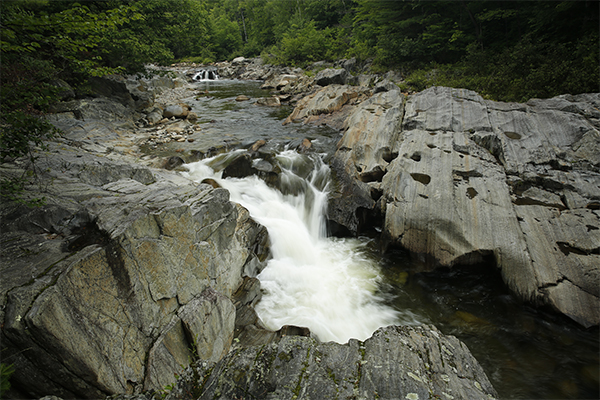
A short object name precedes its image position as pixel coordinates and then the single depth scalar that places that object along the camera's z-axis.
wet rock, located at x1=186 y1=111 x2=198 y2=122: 17.11
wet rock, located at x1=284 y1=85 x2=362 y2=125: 17.56
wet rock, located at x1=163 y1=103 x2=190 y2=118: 17.12
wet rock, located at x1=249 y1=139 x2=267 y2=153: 12.26
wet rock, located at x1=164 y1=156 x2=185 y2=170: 10.66
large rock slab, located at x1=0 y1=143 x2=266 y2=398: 3.23
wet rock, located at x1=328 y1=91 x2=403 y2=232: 9.60
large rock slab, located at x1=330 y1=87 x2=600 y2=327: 6.38
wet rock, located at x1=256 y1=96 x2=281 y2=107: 22.20
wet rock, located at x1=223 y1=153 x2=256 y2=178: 10.60
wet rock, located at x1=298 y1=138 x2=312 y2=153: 12.75
